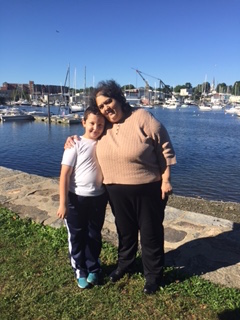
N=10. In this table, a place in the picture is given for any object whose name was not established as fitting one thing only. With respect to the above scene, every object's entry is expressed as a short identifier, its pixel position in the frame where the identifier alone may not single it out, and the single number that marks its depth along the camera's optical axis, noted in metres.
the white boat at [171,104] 92.22
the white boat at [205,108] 83.94
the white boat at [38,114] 47.12
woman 2.45
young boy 2.58
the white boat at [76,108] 51.40
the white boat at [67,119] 37.72
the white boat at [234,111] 64.25
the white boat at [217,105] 89.28
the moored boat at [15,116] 44.11
